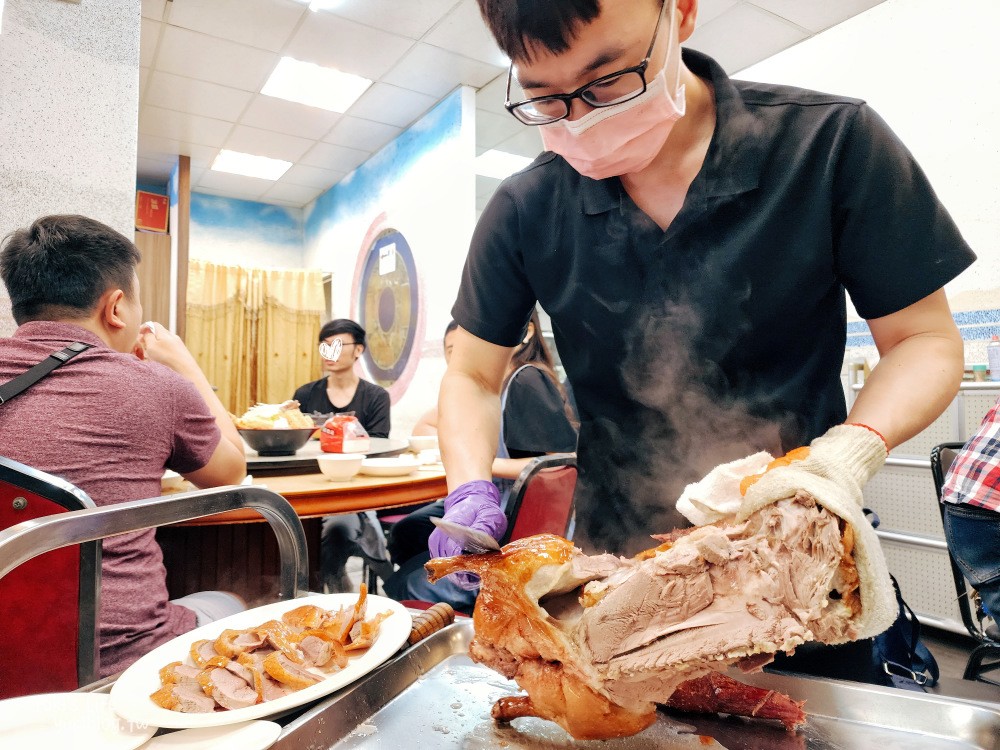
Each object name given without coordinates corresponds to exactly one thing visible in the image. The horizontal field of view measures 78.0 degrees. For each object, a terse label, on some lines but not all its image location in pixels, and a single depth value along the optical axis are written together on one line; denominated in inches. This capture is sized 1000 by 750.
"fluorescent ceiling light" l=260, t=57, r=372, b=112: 215.6
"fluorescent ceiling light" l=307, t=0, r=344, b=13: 177.0
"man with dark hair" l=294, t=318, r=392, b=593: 212.7
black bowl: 119.7
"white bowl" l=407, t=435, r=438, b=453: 139.9
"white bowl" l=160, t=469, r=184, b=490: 91.5
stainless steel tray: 33.6
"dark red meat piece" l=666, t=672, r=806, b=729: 34.9
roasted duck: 29.7
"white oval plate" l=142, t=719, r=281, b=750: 30.6
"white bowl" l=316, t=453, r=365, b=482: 101.3
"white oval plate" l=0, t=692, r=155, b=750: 30.7
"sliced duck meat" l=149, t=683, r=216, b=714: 33.9
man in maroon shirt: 68.2
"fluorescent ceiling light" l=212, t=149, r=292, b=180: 292.3
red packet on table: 126.2
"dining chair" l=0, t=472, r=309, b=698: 48.4
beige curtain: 318.0
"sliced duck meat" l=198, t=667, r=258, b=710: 34.6
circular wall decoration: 260.4
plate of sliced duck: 33.8
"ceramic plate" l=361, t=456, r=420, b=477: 108.2
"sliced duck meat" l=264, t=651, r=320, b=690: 36.9
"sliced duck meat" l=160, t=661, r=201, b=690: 36.3
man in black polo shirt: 45.4
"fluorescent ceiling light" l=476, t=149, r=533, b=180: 276.8
